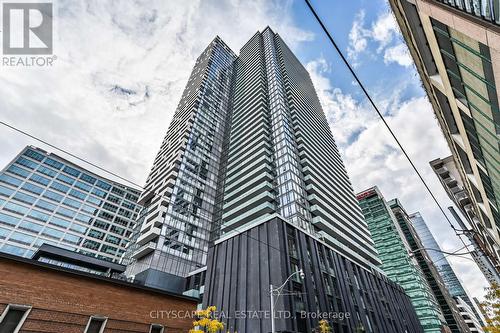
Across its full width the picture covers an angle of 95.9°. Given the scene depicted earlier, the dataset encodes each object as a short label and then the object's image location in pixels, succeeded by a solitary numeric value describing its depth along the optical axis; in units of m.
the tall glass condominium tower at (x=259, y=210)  27.03
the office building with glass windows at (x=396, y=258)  61.21
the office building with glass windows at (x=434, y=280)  76.56
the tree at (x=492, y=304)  19.17
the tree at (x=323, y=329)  22.33
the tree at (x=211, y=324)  9.09
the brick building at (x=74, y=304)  11.22
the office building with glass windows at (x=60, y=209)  56.34
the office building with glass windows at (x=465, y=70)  5.46
